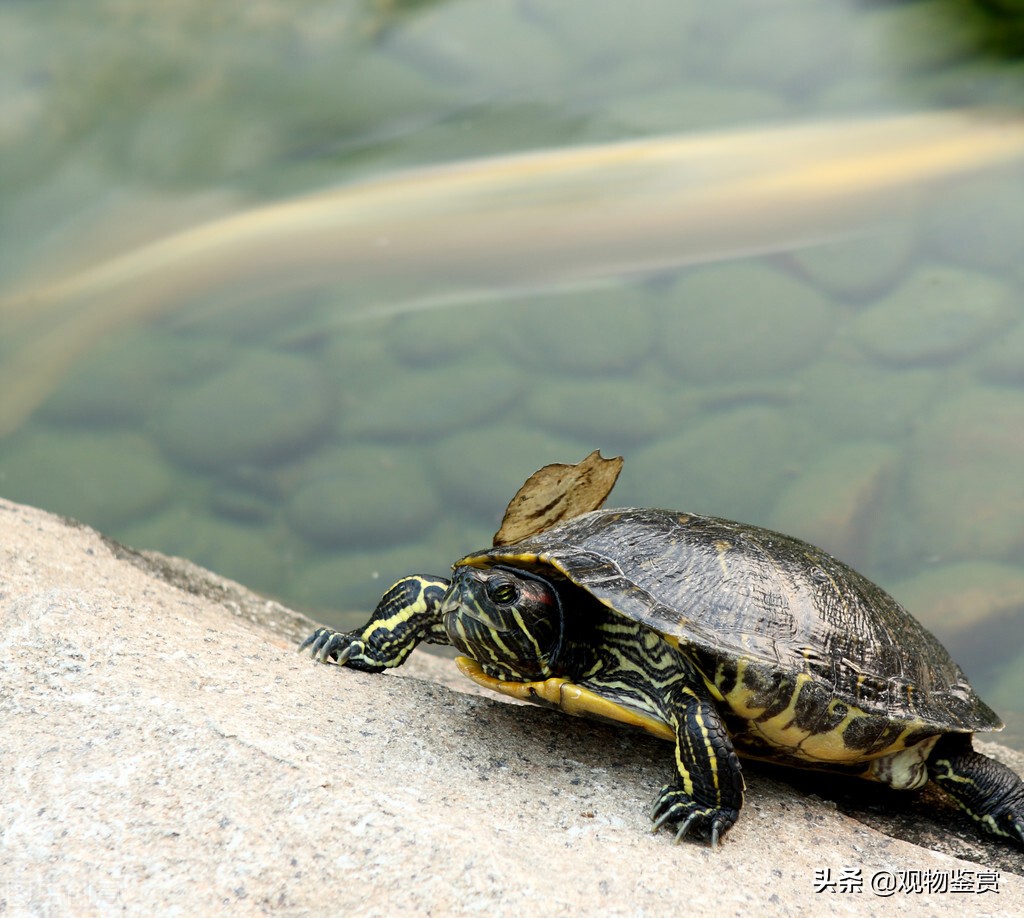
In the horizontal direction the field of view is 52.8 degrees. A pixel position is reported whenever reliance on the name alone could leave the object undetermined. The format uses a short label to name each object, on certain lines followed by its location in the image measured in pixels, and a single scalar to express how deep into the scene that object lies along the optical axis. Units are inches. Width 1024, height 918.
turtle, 89.4
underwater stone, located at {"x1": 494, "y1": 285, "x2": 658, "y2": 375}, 232.4
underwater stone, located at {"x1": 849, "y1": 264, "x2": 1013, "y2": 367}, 222.5
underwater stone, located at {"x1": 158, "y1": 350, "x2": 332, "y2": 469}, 224.5
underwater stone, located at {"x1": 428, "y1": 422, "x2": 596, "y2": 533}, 198.5
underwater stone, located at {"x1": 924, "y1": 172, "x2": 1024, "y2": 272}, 244.1
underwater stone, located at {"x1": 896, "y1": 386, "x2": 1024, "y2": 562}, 190.4
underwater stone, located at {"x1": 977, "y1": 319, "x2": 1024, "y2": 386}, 214.4
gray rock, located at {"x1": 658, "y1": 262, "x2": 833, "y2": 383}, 230.2
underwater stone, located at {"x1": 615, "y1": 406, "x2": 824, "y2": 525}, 199.5
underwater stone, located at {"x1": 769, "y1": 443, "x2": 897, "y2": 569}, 193.0
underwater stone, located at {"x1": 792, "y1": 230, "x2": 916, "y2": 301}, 240.4
